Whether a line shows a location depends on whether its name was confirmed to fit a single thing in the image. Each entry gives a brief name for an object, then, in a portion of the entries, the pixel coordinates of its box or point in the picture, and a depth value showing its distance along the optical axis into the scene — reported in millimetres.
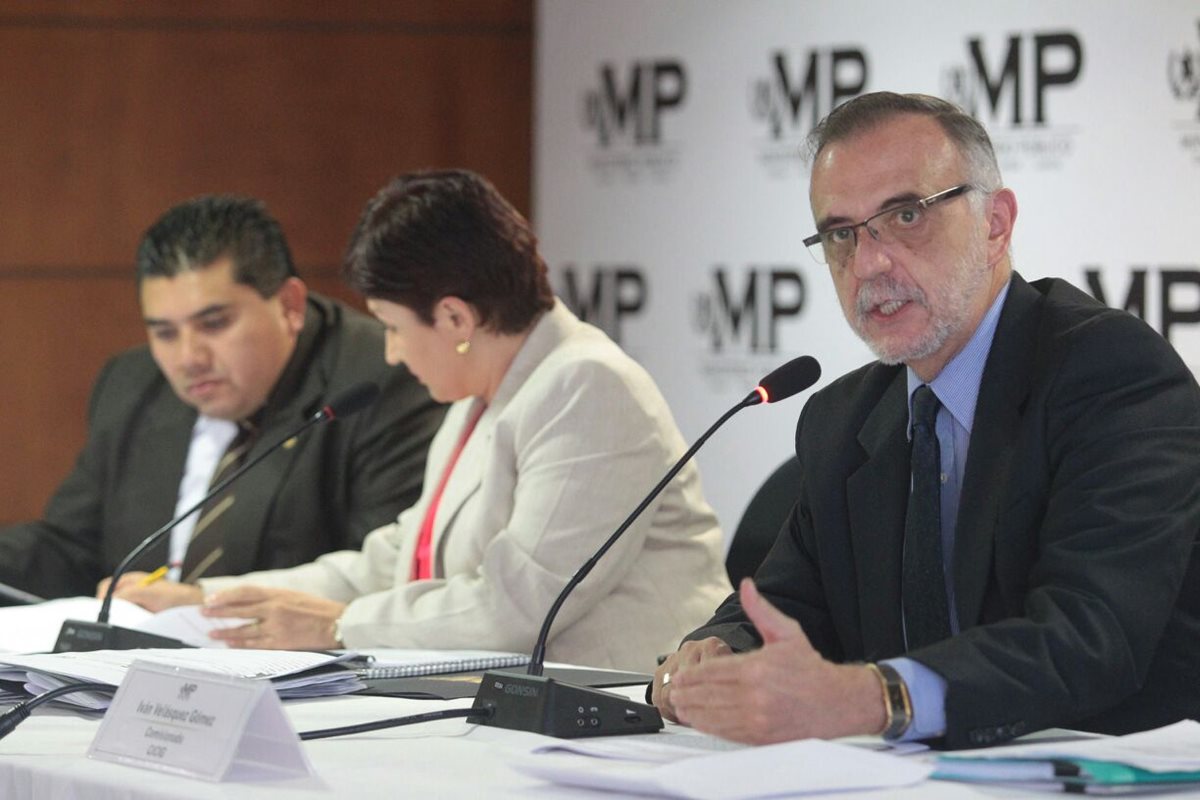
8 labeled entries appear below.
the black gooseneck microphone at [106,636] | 4439
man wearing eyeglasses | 3831
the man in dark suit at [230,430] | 5185
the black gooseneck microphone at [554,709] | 3930
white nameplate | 3782
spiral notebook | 4256
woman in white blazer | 4593
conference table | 3725
